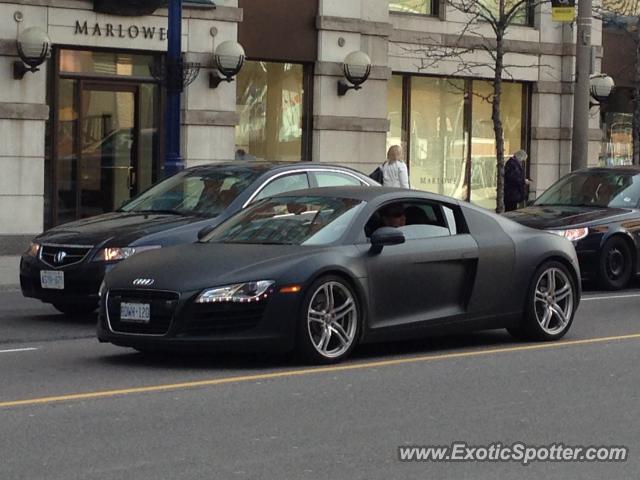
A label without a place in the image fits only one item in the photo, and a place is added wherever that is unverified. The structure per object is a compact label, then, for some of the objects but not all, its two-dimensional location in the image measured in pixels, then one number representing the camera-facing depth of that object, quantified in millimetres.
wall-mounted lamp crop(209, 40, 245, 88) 23864
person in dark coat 26094
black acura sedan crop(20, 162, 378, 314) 13562
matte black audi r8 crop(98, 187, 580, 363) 10273
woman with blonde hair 22562
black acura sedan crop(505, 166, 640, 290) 18234
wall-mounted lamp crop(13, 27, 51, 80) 21906
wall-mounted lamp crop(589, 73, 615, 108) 29328
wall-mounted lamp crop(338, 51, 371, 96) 25875
